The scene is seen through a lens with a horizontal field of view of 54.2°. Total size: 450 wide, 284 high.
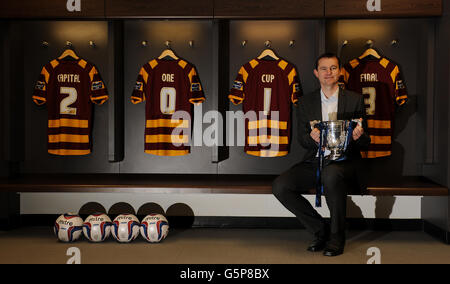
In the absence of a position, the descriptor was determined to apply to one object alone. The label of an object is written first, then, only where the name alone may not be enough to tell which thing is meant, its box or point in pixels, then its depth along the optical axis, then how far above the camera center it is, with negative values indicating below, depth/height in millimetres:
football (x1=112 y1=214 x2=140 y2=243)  3143 -679
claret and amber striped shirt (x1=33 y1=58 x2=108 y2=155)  3840 +290
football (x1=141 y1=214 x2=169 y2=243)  3160 -680
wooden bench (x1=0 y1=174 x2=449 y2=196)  3172 -375
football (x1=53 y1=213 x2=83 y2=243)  3148 -677
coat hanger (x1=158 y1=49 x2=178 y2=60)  3877 +701
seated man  2826 -221
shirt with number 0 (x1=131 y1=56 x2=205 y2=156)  3824 +301
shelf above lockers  3475 +1009
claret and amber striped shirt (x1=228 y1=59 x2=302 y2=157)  3779 +305
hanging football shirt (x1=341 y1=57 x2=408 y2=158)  3723 +384
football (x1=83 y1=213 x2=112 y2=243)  3137 -678
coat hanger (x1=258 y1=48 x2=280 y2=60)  3855 +705
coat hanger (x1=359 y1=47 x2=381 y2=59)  3805 +721
